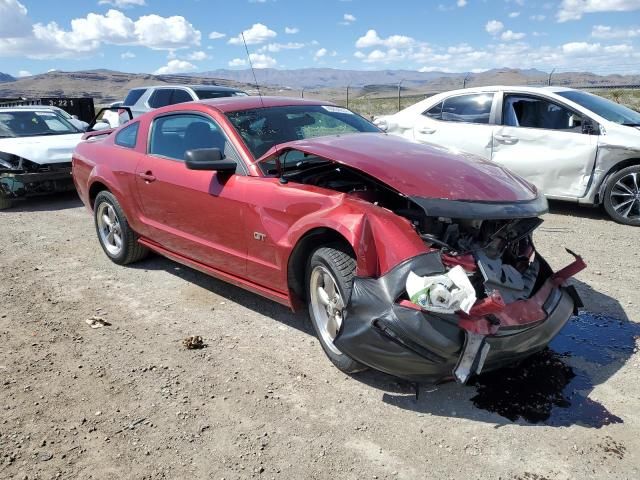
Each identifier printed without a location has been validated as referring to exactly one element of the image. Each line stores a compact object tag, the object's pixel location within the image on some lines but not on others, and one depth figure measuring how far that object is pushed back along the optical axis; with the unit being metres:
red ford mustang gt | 2.82
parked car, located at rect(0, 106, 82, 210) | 8.31
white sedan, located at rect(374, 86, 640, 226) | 6.61
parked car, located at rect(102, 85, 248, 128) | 11.03
